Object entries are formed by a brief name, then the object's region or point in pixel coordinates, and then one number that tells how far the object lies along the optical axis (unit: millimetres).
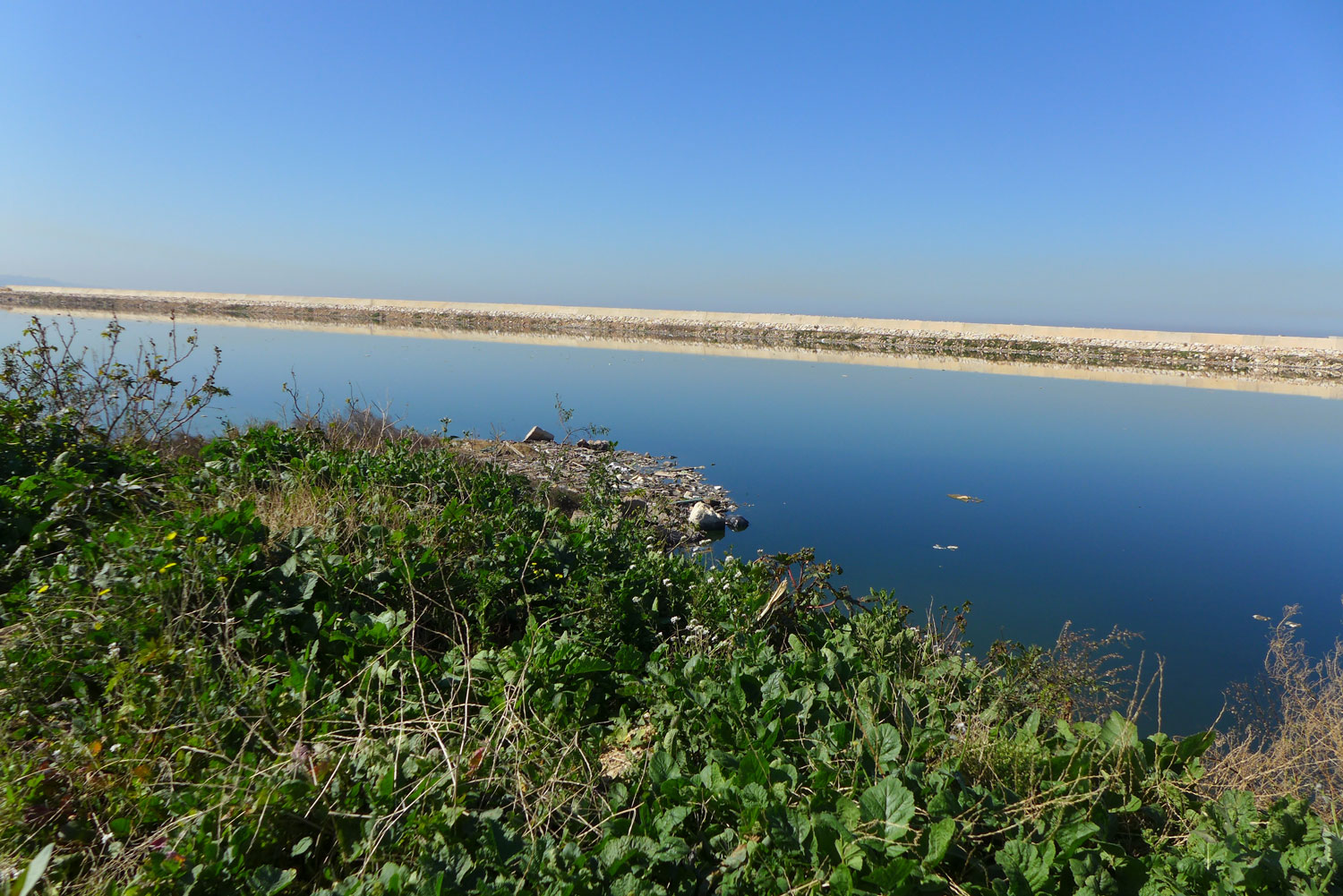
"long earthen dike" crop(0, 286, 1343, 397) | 32500
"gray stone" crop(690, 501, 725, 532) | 9352
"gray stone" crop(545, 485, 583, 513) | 8059
